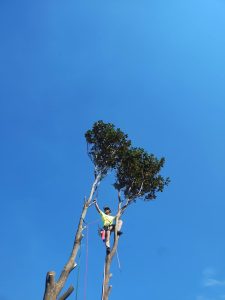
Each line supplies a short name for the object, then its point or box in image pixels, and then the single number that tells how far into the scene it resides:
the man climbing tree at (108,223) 16.75
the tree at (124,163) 19.53
